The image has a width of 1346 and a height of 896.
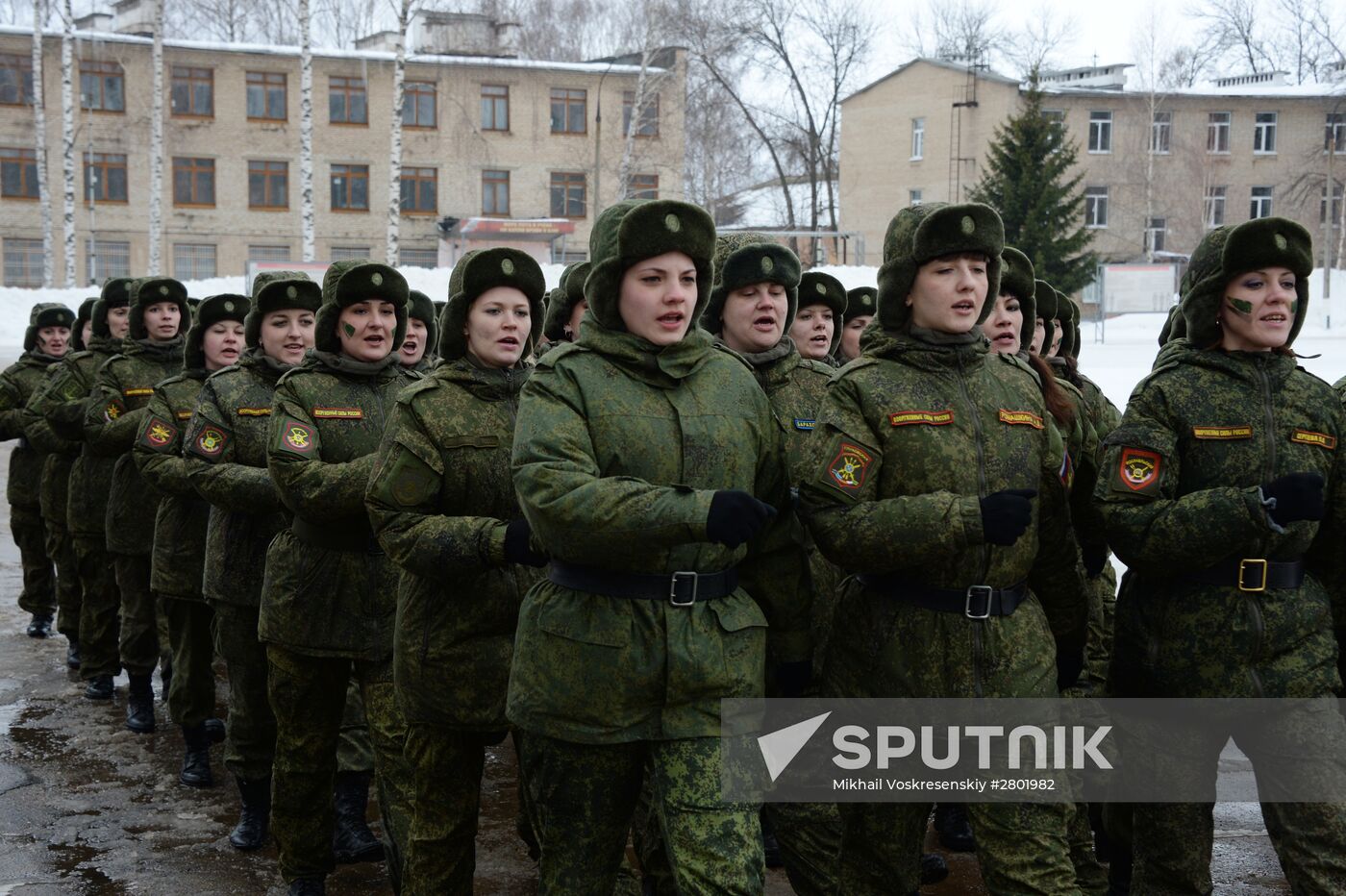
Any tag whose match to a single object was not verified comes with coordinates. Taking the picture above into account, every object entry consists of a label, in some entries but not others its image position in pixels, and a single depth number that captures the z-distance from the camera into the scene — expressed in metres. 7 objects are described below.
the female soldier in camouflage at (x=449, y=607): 4.51
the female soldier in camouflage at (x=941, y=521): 3.83
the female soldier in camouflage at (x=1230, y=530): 4.21
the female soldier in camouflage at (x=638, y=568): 3.58
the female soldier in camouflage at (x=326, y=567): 5.17
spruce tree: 35.41
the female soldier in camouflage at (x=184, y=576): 6.90
